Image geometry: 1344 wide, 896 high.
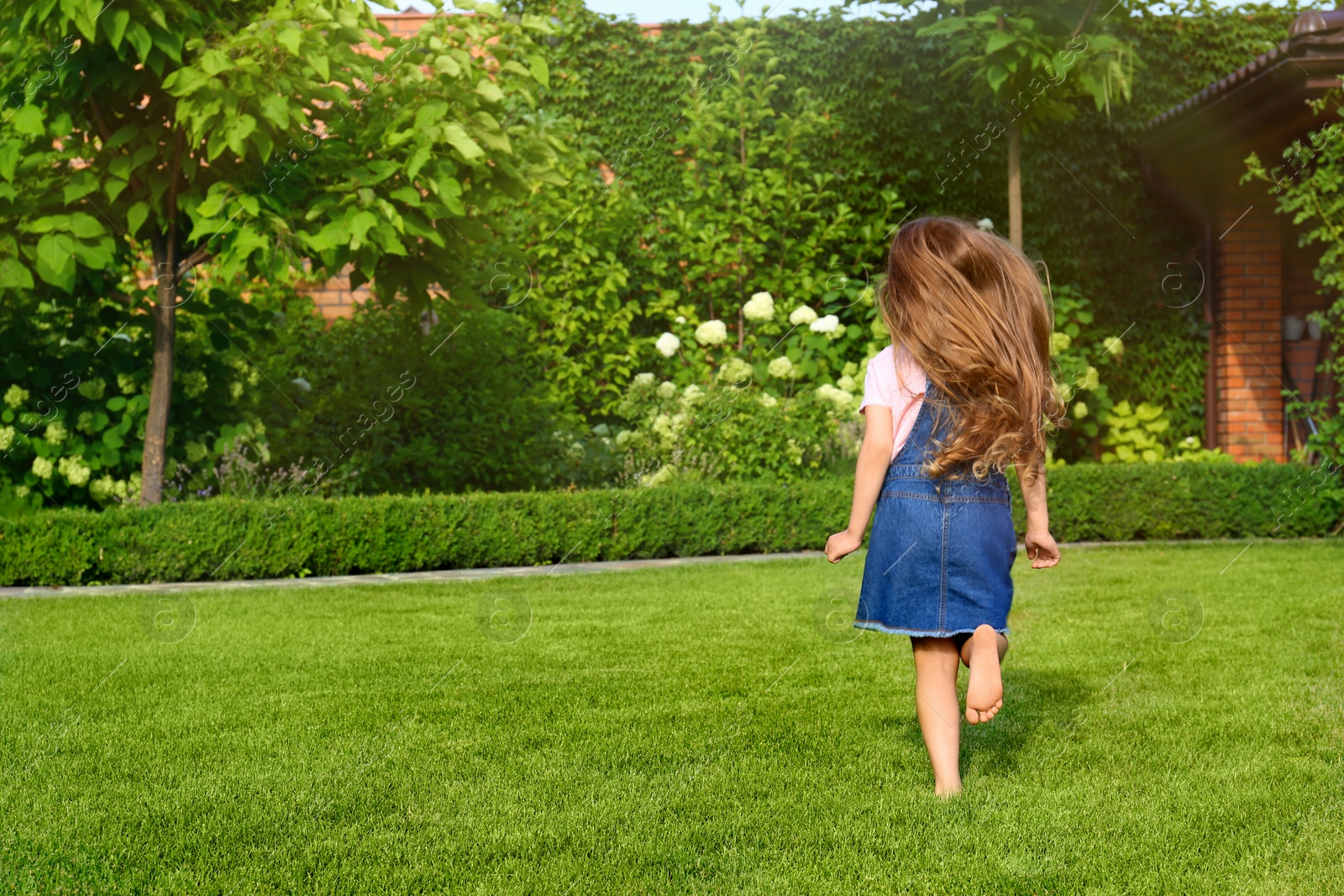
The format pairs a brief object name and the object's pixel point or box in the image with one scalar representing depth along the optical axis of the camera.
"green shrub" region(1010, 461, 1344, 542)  8.73
